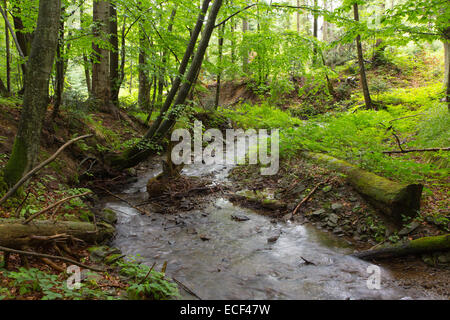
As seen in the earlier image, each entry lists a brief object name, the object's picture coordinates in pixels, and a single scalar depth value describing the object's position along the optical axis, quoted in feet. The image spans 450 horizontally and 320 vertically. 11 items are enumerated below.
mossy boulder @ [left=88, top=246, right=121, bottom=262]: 13.50
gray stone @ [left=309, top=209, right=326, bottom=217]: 19.38
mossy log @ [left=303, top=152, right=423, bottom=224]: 15.69
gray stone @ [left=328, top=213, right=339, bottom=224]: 18.33
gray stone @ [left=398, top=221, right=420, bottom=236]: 14.97
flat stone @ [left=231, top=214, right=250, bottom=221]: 20.50
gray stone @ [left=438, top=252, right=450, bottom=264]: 12.92
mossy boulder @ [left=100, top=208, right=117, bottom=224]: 19.02
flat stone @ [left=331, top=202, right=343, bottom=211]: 19.06
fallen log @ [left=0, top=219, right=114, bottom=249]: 10.01
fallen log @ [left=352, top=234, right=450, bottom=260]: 13.30
